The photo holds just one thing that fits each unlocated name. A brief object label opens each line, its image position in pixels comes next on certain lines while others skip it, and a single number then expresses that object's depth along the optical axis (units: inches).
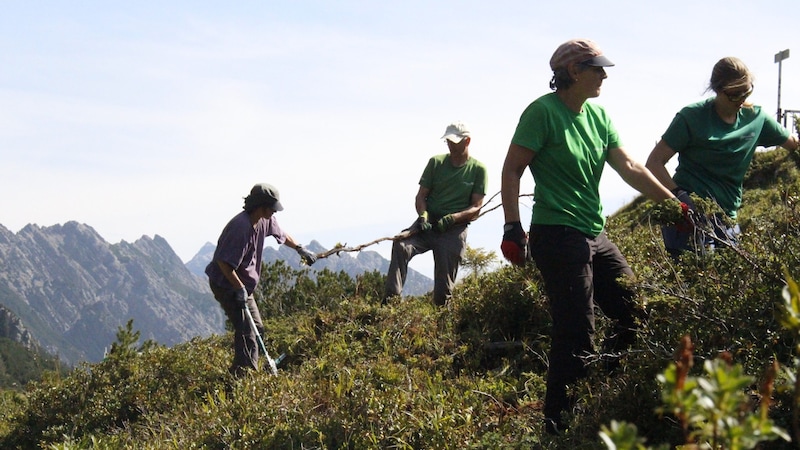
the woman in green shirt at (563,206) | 177.0
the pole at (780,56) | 792.3
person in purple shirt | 308.3
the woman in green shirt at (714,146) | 209.0
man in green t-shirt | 346.9
